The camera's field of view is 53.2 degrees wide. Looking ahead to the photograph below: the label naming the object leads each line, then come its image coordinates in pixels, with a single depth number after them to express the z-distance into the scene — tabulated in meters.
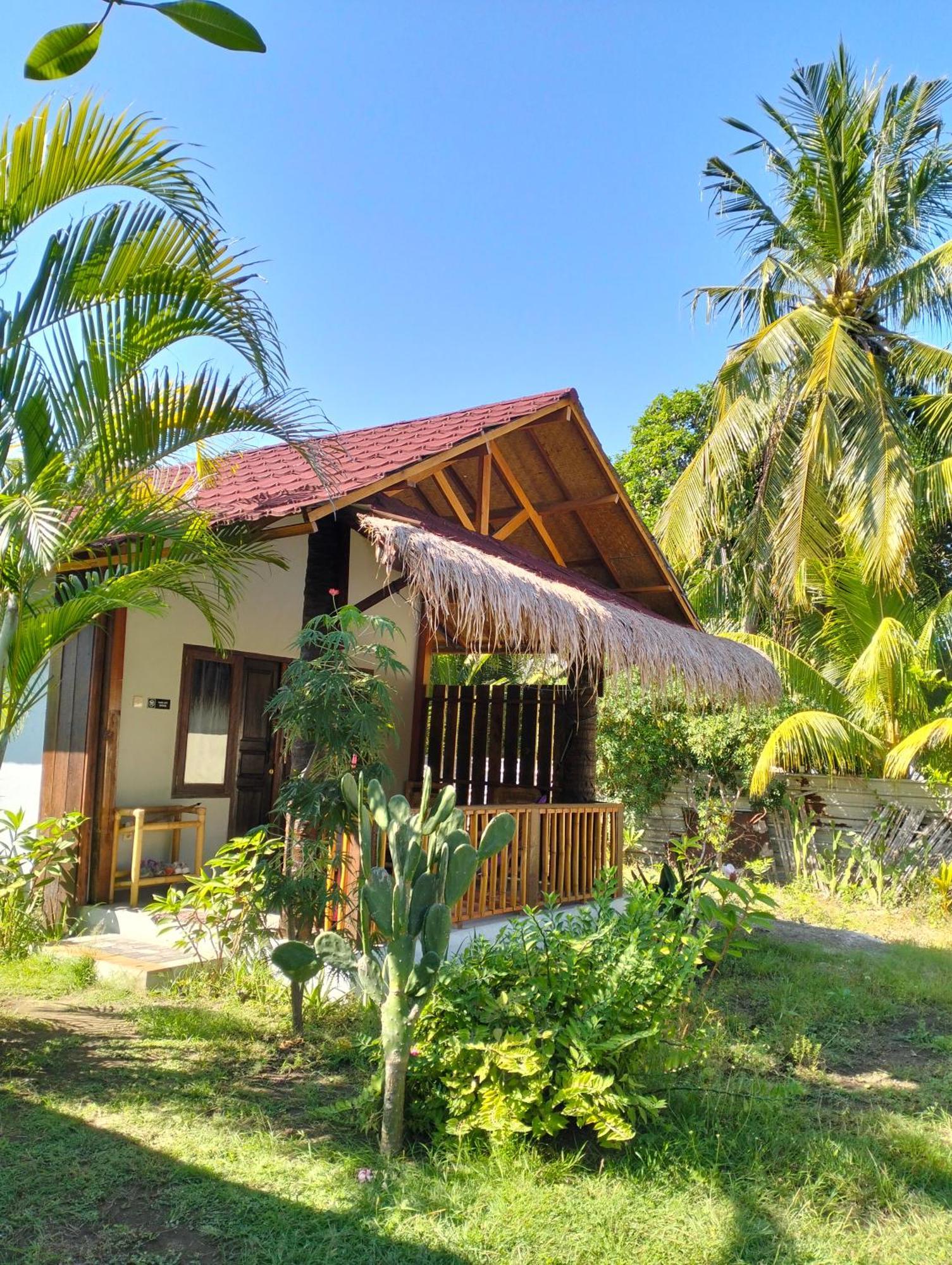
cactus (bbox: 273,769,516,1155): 3.72
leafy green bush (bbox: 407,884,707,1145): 3.67
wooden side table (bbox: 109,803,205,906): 6.72
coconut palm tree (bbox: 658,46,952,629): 13.71
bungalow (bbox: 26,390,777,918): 6.09
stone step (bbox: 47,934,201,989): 5.67
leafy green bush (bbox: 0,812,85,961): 6.16
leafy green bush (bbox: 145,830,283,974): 5.48
